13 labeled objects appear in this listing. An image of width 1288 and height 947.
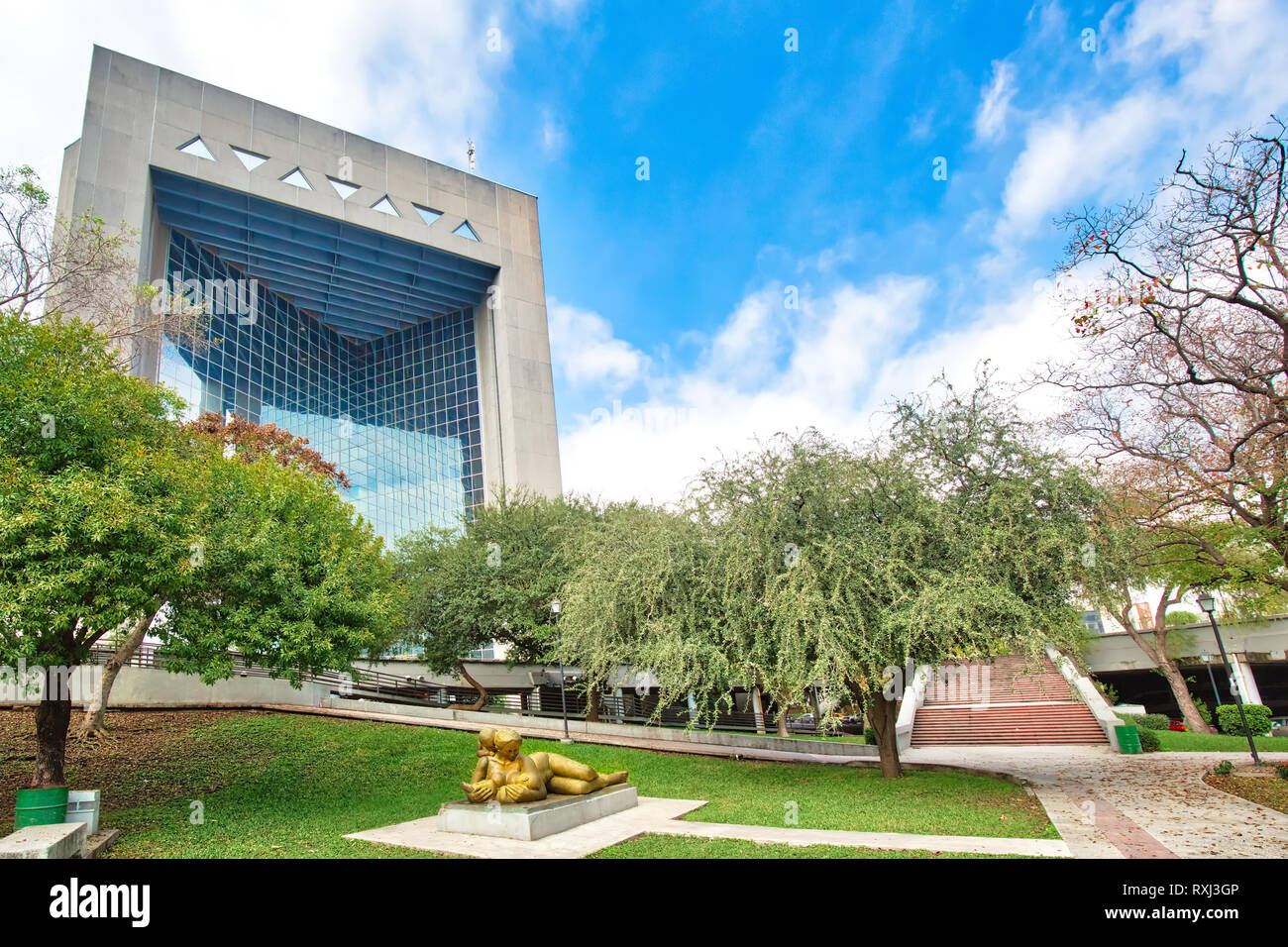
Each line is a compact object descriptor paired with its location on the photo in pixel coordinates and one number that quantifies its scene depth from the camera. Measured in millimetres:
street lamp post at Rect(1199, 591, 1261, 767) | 16703
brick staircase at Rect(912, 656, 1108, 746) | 26781
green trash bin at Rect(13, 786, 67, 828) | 9539
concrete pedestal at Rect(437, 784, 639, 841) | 9977
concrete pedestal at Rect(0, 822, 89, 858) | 7393
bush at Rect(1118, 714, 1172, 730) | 27066
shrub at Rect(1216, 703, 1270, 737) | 25000
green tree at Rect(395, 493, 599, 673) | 27656
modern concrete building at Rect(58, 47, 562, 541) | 46281
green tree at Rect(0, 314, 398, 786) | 9680
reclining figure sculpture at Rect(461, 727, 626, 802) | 10547
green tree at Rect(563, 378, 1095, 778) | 12984
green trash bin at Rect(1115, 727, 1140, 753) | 21969
